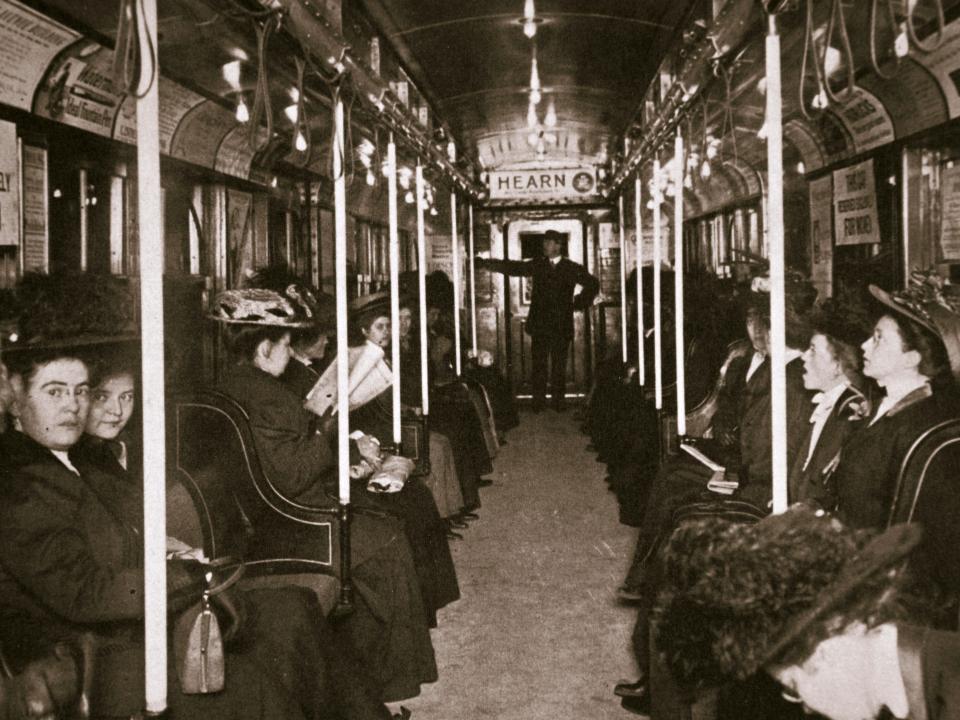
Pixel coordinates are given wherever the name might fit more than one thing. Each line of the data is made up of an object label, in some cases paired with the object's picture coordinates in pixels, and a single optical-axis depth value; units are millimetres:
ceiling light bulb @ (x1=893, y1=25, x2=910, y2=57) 2252
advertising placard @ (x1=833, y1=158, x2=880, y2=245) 6406
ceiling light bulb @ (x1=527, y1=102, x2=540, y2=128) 8323
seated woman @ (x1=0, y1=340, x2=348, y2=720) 2348
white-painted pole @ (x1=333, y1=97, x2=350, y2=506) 3703
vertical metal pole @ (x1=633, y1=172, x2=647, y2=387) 7680
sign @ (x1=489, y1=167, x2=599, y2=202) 12766
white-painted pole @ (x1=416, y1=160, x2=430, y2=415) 5871
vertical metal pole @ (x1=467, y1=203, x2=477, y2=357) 11906
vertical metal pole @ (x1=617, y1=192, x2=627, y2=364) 9578
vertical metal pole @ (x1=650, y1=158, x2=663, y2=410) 5574
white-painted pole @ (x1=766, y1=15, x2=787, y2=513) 2703
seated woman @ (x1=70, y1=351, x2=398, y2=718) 3000
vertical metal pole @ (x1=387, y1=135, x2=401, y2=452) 5008
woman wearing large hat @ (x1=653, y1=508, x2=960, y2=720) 1477
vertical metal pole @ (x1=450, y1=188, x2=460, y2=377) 8562
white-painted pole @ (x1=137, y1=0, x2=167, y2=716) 2148
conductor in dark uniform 11328
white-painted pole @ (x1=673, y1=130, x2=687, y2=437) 4898
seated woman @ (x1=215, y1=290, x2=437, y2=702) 3668
